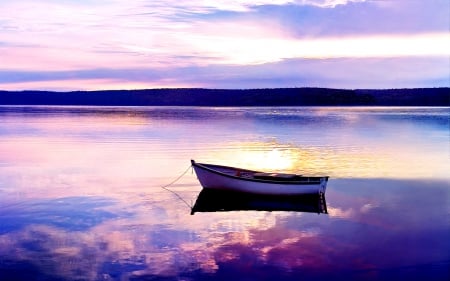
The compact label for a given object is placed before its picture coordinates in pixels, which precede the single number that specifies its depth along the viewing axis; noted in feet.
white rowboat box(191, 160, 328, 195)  58.75
